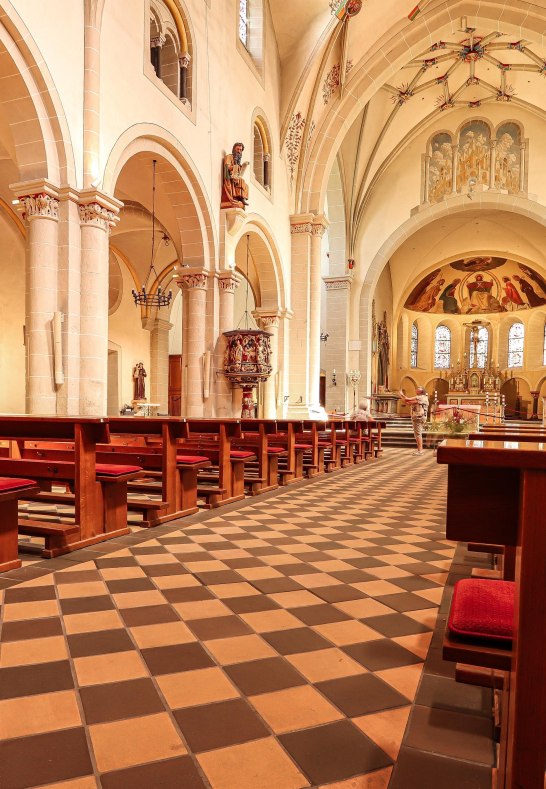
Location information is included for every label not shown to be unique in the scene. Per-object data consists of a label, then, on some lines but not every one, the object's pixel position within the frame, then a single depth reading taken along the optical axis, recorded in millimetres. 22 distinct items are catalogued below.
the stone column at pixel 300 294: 16250
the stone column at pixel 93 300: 7836
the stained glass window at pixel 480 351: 33428
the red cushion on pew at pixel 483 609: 1729
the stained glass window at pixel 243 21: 13578
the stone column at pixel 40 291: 7391
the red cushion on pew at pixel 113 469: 4464
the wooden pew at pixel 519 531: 1174
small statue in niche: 18641
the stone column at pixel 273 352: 15117
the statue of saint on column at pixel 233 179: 11914
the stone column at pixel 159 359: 19297
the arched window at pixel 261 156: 14359
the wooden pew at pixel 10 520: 3611
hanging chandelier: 12215
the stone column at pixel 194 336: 11680
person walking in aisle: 14805
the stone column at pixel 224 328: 11961
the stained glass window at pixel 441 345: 34812
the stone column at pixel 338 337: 22297
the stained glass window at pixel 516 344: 32344
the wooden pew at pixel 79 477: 4172
